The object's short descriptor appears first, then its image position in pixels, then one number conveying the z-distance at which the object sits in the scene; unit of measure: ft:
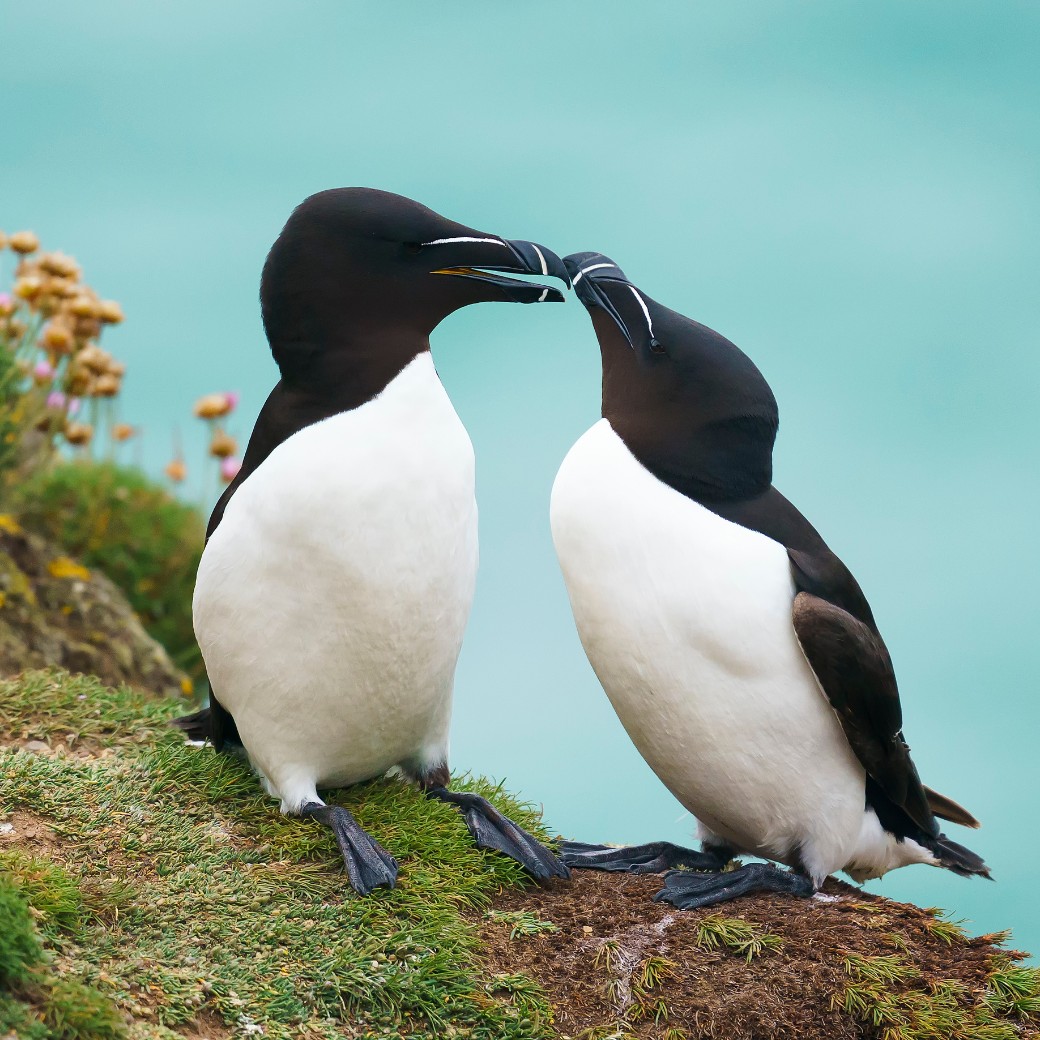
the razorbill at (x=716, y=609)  31.45
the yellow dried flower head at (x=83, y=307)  52.16
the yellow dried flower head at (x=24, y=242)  53.88
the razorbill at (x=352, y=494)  29.78
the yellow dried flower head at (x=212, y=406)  56.49
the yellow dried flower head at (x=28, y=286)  53.16
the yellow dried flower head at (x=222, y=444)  58.34
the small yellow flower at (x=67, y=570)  51.96
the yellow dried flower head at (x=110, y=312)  53.01
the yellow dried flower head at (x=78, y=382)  53.93
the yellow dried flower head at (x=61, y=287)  52.70
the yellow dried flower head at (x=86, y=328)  53.93
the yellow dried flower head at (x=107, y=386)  55.42
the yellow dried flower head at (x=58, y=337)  52.44
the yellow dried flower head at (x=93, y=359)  52.90
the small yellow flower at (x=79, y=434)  56.80
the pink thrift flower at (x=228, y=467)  58.59
